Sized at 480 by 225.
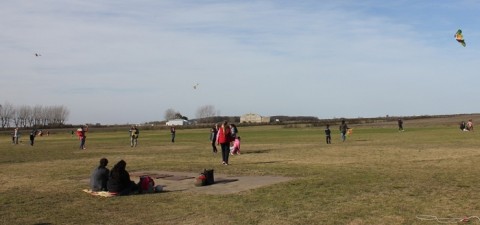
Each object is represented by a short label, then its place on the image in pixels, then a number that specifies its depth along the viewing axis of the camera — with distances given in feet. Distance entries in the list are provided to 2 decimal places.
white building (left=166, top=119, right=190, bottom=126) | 617.21
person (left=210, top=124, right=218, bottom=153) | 98.90
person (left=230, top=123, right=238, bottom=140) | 84.30
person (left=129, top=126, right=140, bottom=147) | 132.57
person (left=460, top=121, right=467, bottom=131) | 185.90
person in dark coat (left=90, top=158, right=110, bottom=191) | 44.16
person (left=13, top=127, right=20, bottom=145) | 175.03
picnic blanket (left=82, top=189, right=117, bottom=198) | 42.59
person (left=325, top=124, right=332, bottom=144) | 123.85
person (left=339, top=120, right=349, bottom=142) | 133.22
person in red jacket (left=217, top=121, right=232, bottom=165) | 70.13
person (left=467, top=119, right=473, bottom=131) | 186.33
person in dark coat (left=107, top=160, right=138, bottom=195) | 42.88
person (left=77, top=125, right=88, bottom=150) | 127.13
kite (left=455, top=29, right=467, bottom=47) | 57.47
